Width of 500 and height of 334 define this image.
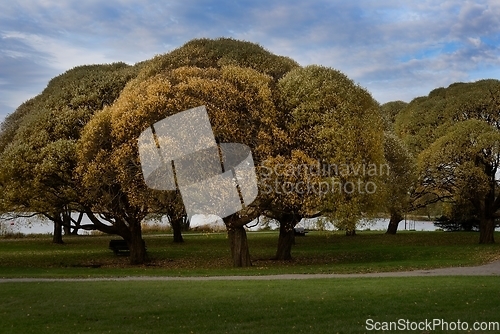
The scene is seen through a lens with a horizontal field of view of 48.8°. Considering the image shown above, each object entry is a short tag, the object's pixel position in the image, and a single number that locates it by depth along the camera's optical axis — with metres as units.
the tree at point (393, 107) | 51.41
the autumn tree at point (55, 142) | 26.91
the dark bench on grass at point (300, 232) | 47.68
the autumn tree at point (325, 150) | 23.48
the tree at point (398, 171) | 35.09
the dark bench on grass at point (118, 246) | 32.38
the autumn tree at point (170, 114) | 23.88
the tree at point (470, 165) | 33.37
